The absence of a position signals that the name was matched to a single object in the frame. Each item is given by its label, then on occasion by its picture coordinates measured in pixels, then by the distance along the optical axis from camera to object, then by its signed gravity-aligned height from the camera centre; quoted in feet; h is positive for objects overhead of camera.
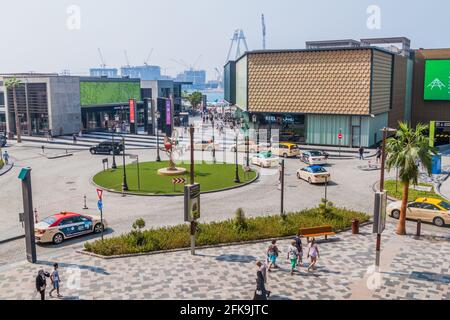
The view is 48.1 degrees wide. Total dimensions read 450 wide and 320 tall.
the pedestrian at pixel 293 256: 71.82 -22.97
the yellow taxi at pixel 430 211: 97.60 -23.02
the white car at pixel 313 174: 136.26 -21.85
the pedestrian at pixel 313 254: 73.15 -23.27
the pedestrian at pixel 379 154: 165.95 -20.12
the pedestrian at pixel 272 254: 73.15 -23.13
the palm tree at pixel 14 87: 239.09 +4.39
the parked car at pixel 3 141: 222.07 -19.85
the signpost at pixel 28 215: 76.38 -18.30
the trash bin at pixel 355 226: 92.39 -24.22
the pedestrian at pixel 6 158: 175.61 -21.65
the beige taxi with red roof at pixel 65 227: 88.02 -23.50
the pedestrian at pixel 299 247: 74.79 -22.66
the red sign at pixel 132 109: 264.31 -7.41
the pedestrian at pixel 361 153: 177.78 -21.13
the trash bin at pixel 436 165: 151.43 -21.73
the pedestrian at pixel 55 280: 64.13 -23.39
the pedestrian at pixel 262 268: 63.05 -21.86
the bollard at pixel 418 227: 90.91 -24.13
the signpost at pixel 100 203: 84.77 -18.09
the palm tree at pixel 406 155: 89.10 -11.06
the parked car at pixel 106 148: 195.11 -20.63
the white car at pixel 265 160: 165.17 -21.74
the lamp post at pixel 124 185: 127.24 -22.74
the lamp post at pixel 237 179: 138.02 -23.14
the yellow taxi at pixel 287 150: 183.62 -20.47
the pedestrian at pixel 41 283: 62.08 -23.04
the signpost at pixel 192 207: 80.38 -17.95
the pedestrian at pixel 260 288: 60.23 -23.05
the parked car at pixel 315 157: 165.89 -21.09
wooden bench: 85.76 -23.62
